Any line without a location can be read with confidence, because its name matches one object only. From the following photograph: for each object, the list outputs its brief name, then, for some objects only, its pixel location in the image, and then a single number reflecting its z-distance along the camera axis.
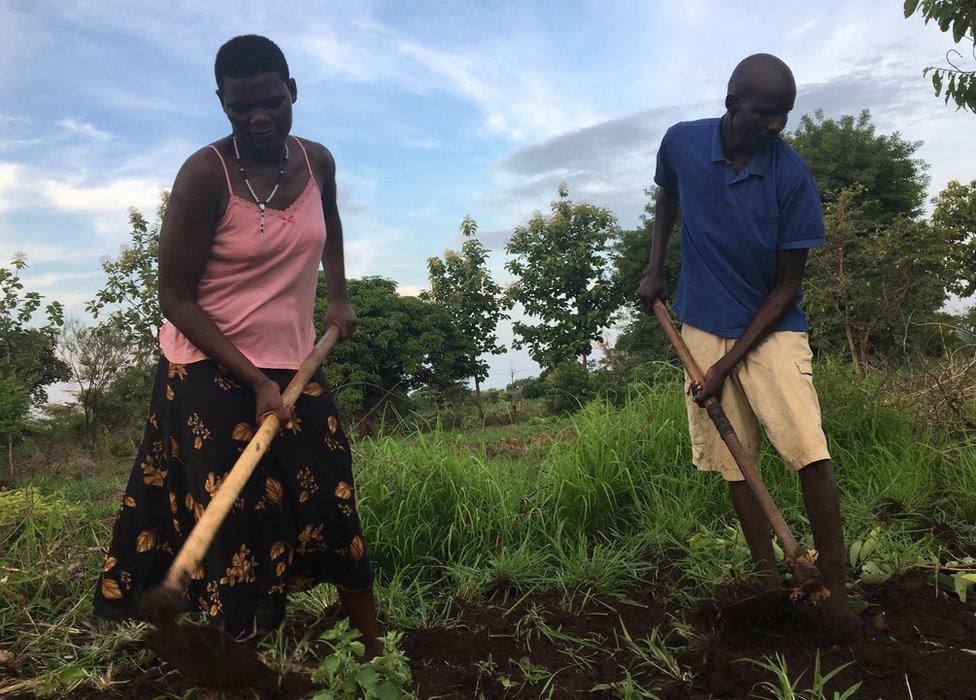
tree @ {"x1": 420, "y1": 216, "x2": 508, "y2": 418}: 21.52
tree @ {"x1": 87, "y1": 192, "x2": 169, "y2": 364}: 14.25
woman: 2.16
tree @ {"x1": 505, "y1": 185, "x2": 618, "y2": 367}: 20.88
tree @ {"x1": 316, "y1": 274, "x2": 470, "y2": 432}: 17.14
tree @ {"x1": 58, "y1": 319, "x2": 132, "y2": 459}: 16.11
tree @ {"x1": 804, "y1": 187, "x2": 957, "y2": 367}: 15.08
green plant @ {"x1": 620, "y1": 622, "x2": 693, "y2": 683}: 2.39
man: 2.58
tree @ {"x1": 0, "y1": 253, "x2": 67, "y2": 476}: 11.11
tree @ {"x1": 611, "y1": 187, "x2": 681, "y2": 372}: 17.50
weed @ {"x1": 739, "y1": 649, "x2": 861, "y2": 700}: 2.11
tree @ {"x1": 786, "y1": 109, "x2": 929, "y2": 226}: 22.44
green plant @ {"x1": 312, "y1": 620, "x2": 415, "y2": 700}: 1.86
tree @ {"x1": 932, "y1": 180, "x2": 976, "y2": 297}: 23.66
